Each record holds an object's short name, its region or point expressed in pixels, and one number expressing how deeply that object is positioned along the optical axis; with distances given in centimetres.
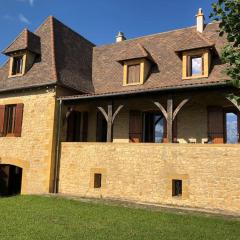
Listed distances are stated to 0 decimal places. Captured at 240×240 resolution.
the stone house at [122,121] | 1148
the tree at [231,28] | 612
